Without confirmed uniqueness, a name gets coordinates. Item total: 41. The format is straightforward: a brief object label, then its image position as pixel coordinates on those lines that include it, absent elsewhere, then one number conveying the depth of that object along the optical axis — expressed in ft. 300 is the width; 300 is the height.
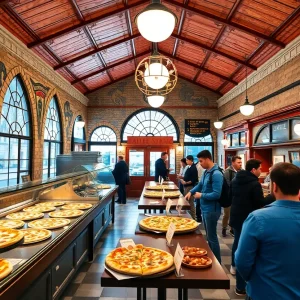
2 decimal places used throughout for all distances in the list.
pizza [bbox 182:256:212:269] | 6.19
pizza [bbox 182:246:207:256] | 6.89
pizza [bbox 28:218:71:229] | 10.02
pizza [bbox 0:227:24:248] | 7.63
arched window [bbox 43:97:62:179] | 27.37
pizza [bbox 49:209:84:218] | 11.69
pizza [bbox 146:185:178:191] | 19.70
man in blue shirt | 5.02
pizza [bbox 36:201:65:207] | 13.72
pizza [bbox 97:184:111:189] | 20.65
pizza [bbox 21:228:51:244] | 8.43
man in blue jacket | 12.24
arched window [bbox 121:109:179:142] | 42.19
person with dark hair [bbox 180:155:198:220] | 23.63
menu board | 42.07
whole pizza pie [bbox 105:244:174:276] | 5.77
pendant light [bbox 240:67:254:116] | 23.57
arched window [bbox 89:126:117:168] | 41.85
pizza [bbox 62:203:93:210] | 13.53
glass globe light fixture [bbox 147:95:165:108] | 20.18
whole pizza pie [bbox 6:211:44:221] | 10.80
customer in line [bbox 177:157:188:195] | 29.48
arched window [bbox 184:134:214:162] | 42.11
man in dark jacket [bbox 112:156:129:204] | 32.27
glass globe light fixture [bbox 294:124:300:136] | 18.18
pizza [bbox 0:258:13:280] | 6.00
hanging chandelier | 14.33
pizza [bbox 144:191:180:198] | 16.29
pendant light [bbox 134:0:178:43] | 8.94
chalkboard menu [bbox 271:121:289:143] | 21.63
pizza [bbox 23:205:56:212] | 12.41
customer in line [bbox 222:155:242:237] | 17.38
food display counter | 6.90
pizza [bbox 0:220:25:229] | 9.62
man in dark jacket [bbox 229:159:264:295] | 11.09
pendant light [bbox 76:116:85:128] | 35.50
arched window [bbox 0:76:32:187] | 19.84
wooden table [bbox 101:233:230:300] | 5.61
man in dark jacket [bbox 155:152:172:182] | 29.17
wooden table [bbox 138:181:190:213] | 13.28
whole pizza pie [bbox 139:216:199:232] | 9.00
